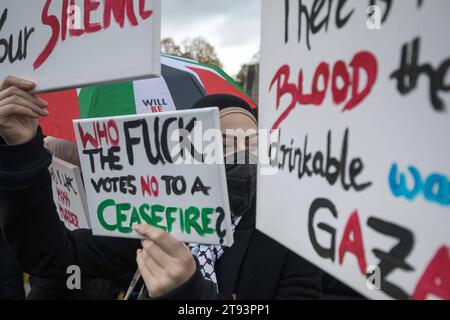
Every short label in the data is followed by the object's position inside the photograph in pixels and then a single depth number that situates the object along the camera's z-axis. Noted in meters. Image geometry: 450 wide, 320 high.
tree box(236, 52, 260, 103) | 13.80
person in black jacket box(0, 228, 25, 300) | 2.23
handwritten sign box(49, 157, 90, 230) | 1.72
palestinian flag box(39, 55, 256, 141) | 2.46
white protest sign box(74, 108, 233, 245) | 1.02
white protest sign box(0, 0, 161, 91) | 0.99
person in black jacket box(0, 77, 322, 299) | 1.18
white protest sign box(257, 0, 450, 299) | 0.59
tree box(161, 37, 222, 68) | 30.35
